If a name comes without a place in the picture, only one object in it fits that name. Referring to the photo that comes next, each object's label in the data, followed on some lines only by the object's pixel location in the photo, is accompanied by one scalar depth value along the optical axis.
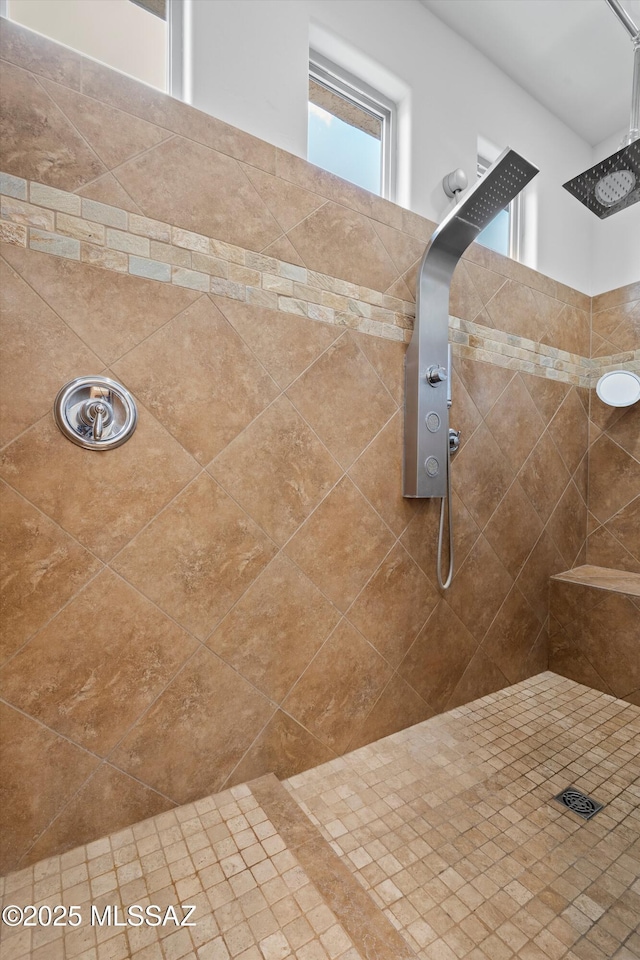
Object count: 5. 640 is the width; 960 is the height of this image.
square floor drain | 1.46
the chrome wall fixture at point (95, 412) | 1.20
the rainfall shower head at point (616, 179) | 1.47
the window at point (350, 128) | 1.83
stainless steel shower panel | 1.77
